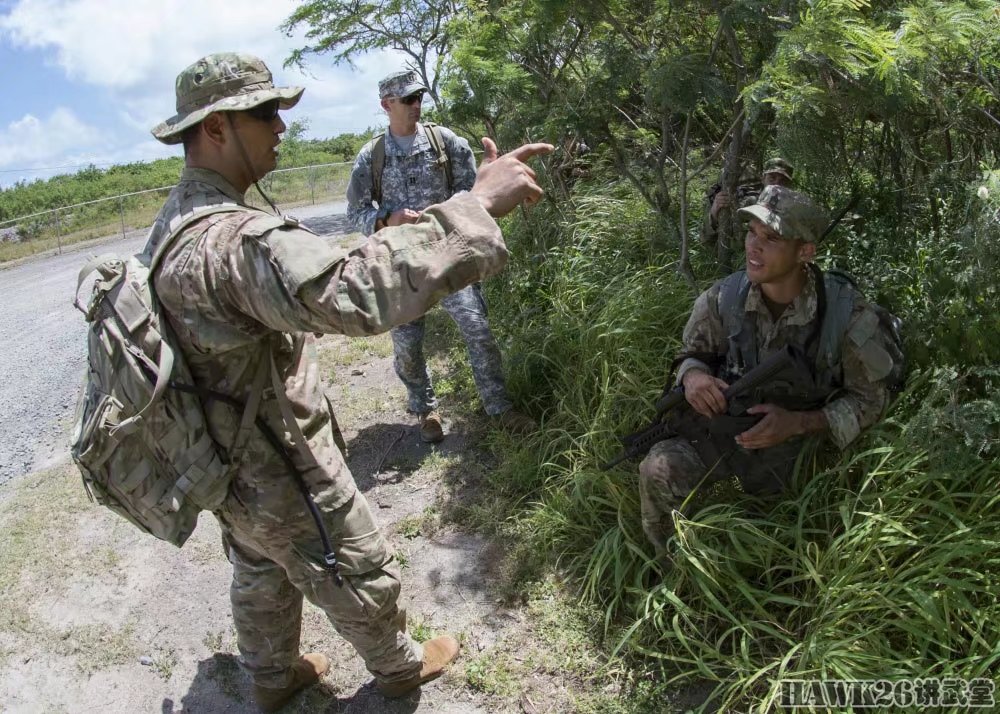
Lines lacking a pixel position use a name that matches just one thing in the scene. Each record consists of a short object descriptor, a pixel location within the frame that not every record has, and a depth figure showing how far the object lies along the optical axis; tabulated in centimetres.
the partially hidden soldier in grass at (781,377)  257
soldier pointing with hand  167
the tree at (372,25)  1099
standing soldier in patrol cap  423
